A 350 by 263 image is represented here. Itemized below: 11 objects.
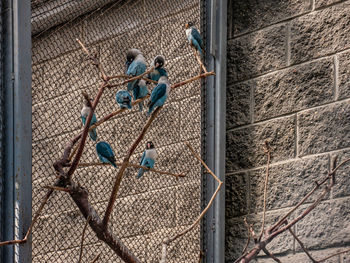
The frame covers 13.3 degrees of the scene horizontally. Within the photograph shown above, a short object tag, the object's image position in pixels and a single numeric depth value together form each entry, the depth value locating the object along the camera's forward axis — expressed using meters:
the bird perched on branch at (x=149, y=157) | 5.04
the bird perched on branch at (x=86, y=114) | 5.06
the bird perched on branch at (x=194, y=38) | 5.14
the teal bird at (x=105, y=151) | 4.62
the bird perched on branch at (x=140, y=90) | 4.68
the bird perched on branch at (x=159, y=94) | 4.38
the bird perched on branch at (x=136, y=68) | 4.61
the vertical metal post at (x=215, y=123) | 5.08
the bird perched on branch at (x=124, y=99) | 4.38
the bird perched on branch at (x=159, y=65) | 4.58
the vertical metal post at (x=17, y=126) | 3.87
